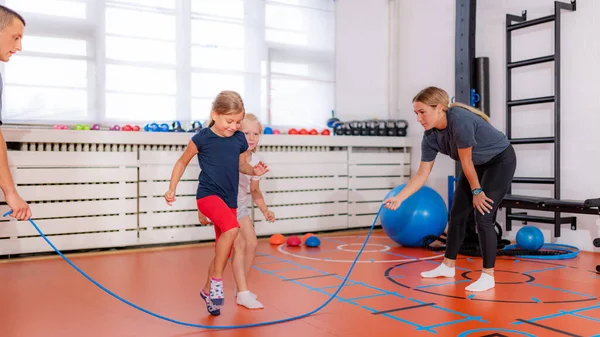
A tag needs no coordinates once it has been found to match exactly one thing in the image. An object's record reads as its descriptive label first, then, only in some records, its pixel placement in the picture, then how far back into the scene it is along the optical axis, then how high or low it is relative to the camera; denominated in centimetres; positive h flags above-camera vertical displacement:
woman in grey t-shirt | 300 +2
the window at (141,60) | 505 +95
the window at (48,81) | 464 +69
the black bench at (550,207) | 374 -34
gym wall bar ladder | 436 +45
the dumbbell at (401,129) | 603 +34
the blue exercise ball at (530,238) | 417 -60
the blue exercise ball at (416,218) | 445 -48
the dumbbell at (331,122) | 603 +42
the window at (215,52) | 546 +111
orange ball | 489 -72
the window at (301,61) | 590 +111
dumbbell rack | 584 +35
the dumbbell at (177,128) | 484 +29
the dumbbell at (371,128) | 590 +35
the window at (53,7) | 466 +134
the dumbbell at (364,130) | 588 +32
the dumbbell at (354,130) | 585 +32
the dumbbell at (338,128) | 581 +34
